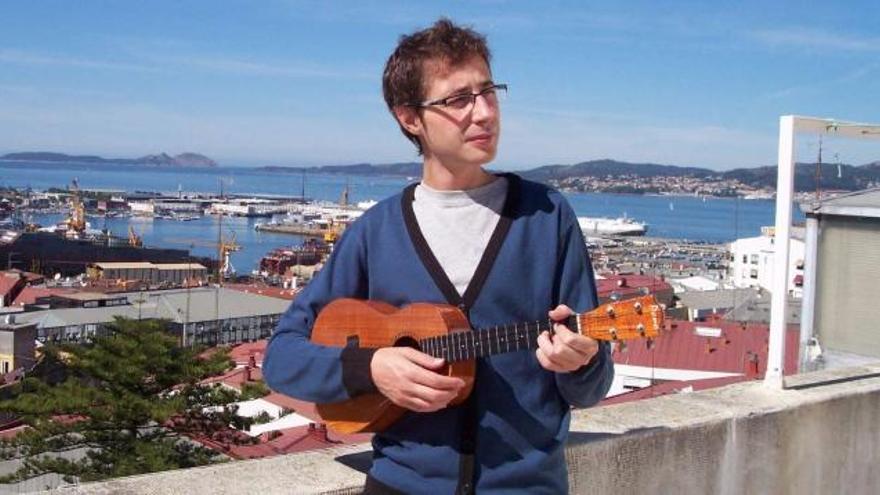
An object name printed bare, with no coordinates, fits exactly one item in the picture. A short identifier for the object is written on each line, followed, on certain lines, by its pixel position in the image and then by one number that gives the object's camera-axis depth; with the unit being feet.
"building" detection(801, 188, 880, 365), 11.60
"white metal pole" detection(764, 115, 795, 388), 10.18
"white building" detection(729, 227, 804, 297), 150.09
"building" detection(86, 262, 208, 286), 201.98
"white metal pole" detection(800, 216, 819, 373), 11.78
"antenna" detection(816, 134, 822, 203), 10.72
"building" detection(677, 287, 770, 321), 113.91
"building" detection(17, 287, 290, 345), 104.63
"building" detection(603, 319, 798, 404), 61.11
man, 5.52
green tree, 46.52
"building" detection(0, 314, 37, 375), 86.99
